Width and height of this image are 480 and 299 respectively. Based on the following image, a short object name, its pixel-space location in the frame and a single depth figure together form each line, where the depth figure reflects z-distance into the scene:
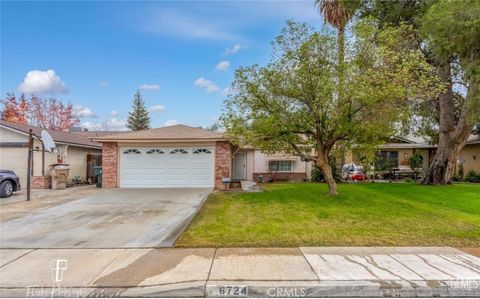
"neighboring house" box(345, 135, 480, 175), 23.47
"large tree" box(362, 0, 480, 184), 12.92
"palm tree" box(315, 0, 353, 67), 19.34
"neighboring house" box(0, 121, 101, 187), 16.34
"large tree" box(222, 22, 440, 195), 10.37
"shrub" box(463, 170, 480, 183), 21.47
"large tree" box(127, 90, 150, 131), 45.00
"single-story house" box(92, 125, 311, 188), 15.56
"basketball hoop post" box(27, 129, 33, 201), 11.83
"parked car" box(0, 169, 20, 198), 12.73
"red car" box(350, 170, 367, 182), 20.91
